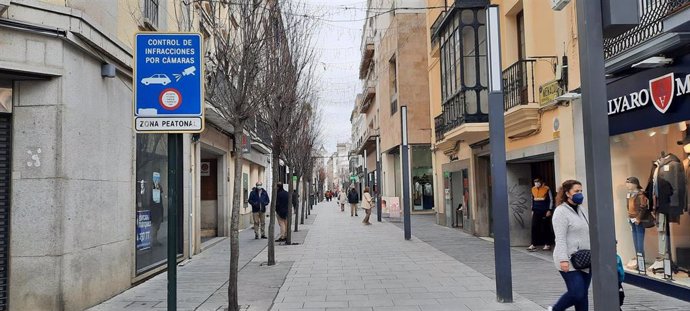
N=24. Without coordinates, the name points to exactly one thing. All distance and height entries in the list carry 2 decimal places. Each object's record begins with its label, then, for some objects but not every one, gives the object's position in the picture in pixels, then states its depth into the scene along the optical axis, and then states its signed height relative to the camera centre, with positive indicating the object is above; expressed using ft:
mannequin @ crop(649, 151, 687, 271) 25.76 -0.64
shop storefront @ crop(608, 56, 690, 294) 24.80 +0.69
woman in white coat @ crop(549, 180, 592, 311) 17.90 -1.96
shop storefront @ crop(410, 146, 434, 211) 105.29 +1.53
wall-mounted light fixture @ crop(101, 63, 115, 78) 25.84 +6.13
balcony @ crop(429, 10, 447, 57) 57.36 +17.64
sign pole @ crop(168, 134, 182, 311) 14.90 -0.63
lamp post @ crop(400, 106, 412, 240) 54.60 +0.32
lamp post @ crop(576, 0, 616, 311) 12.28 +0.57
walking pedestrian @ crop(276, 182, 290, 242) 53.01 -1.16
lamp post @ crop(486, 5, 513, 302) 24.48 +0.95
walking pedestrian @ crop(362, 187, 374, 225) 79.25 -2.10
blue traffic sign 15.21 +3.24
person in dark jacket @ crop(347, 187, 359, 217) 102.27 -1.57
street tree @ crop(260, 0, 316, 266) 32.53 +8.73
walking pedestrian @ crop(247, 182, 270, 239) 56.34 -1.27
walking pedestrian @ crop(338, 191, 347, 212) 129.93 -2.75
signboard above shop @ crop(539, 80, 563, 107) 35.63 +6.44
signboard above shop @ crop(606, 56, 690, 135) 23.79 +4.11
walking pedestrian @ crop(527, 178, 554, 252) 41.78 -2.34
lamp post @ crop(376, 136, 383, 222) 87.11 +0.22
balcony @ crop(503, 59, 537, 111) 40.19 +7.95
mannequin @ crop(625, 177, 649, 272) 28.40 -1.71
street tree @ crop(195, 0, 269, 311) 23.89 +5.63
